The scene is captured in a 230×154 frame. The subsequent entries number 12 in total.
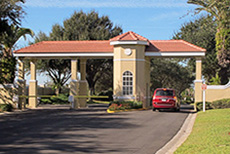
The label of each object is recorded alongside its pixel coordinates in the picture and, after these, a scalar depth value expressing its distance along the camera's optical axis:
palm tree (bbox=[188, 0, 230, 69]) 31.10
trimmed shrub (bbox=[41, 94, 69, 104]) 45.99
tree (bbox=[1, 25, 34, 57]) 30.25
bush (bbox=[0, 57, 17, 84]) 30.85
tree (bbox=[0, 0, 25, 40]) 23.76
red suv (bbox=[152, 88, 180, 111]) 27.16
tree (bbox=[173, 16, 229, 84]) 49.47
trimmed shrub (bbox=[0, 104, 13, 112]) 28.00
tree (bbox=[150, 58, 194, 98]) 60.03
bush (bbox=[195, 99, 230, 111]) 28.58
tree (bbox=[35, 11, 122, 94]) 49.25
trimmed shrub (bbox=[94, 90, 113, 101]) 58.65
